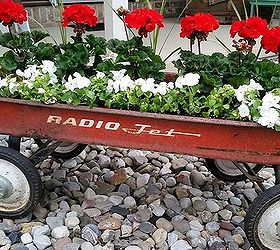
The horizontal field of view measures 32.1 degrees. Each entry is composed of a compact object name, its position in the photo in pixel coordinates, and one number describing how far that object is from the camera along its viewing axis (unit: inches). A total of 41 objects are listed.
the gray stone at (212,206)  79.4
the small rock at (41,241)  70.3
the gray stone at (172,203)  79.1
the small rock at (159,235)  71.7
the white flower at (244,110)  62.9
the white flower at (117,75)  69.7
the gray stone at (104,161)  93.5
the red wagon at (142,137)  63.1
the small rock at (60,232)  72.2
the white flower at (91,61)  75.8
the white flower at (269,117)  60.8
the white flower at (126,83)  67.7
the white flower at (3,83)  70.5
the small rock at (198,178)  87.5
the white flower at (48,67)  71.6
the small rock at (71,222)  74.4
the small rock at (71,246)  69.1
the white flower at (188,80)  66.4
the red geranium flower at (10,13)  71.5
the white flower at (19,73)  71.8
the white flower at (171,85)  68.4
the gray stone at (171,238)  71.2
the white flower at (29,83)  68.8
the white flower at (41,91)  67.4
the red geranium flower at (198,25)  68.2
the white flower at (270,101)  62.3
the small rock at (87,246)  69.3
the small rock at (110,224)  73.9
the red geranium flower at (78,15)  71.1
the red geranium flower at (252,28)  66.8
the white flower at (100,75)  70.5
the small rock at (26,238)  71.1
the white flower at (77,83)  67.9
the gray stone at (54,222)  74.4
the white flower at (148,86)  66.8
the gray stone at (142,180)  86.0
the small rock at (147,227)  73.6
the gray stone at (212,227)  74.5
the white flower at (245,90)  63.9
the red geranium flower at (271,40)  66.4
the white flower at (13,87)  69.5
